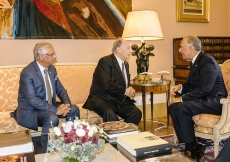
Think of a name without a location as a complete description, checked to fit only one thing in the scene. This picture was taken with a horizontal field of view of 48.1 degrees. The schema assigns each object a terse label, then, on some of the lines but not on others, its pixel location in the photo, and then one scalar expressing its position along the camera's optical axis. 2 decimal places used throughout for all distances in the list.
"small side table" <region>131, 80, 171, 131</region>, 3.38
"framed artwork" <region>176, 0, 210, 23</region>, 4.52
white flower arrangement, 1.38
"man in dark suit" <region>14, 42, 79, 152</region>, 2.57
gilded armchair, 2.48
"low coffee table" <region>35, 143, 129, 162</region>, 1.57
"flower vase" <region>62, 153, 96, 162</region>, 1.42
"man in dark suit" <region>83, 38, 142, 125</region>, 3.01
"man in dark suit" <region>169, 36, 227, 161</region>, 2.65
